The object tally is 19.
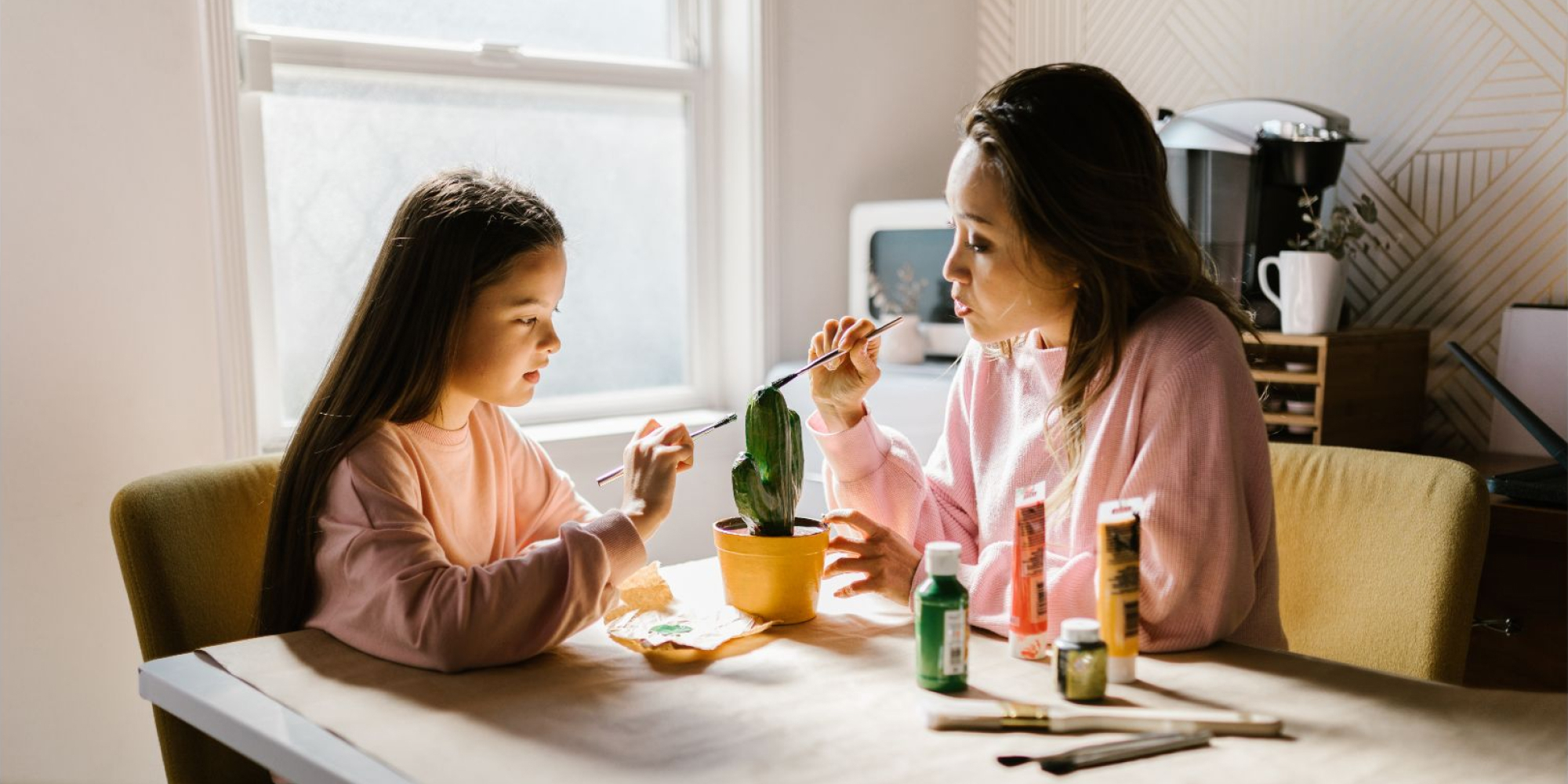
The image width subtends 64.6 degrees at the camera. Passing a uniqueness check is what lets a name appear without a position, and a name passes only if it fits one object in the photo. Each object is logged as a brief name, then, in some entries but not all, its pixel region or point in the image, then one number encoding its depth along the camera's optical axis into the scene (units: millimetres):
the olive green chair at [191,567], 1295
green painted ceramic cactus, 1216
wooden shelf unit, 2027
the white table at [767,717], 849
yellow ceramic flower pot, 1201
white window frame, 2016
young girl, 1098
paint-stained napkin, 1132
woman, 1087
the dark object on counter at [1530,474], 1724
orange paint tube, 1059
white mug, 2057
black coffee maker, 2105
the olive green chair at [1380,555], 1255
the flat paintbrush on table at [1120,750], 837
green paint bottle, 980
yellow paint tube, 1001
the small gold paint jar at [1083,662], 956
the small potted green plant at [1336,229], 2119
